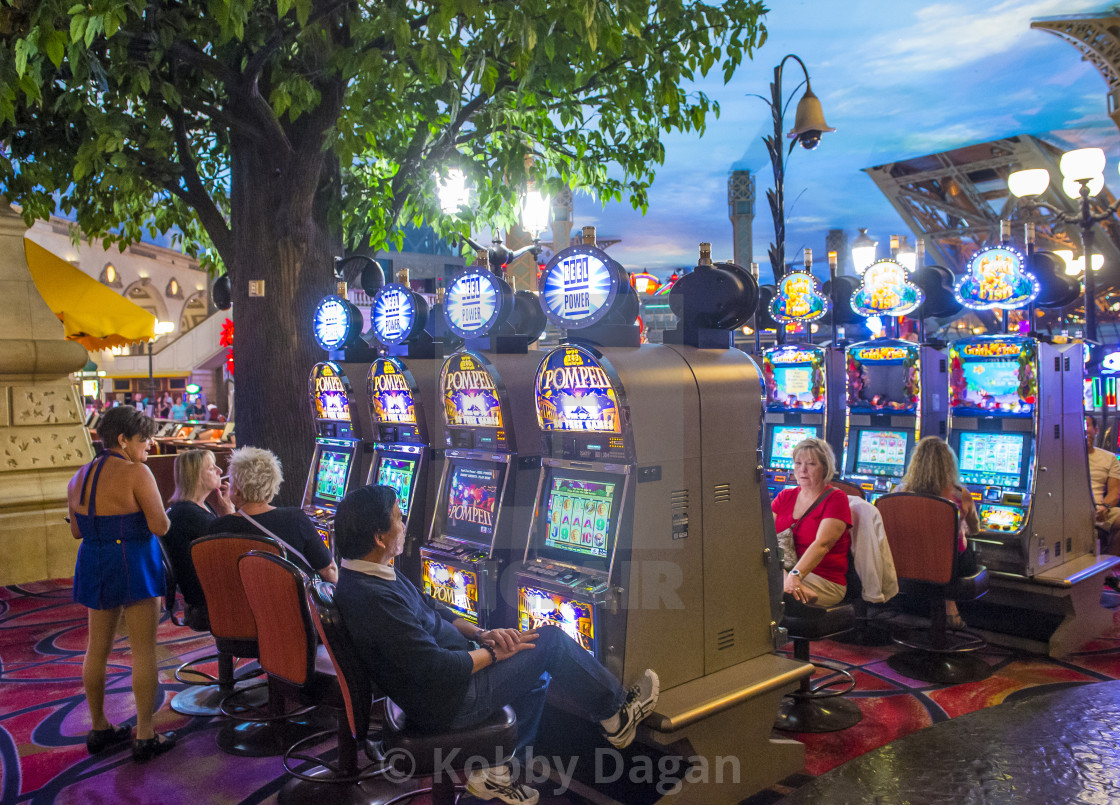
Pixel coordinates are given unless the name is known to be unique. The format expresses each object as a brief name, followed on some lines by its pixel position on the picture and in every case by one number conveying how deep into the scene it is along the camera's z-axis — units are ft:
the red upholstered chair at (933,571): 16.05
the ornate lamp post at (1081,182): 23.91
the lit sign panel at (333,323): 19.57
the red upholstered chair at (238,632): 13.42
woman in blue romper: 13.37
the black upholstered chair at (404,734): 9.50
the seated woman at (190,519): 15.42
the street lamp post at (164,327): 74.79
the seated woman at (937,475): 17.01
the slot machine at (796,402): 24.09
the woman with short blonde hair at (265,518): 14.06
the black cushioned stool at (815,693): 13.75
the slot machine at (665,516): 11.50
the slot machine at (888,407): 21.45
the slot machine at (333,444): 18.72
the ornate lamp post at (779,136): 22.99
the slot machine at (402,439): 16.71
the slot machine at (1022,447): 18.61
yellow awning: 30.63
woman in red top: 14.03
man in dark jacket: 9.43
